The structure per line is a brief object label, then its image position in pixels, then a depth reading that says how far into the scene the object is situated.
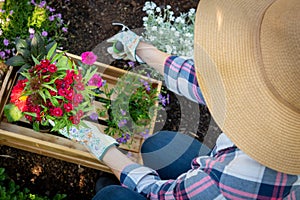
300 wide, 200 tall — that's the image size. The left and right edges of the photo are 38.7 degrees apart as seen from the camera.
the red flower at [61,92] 1.71
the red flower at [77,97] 1.77
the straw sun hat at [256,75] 1.28
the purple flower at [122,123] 2.17
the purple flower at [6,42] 2.13
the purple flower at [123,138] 2.20
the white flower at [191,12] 2.52
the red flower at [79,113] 1.82
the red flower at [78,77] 1.76
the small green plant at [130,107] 2.17
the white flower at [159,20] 2.44
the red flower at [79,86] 1.76
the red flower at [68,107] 1.73
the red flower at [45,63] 1.69
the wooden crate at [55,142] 2.00
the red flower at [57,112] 1.70
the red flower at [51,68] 1.66
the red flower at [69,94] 1.72
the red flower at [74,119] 1.81
